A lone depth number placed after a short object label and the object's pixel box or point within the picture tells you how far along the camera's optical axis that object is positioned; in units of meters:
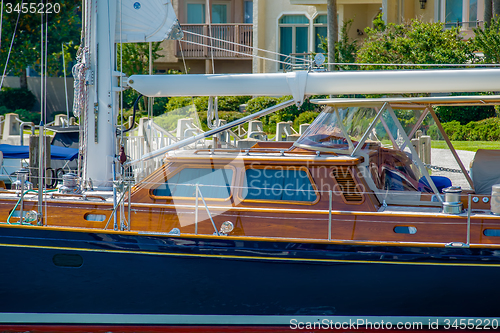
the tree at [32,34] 23.58
